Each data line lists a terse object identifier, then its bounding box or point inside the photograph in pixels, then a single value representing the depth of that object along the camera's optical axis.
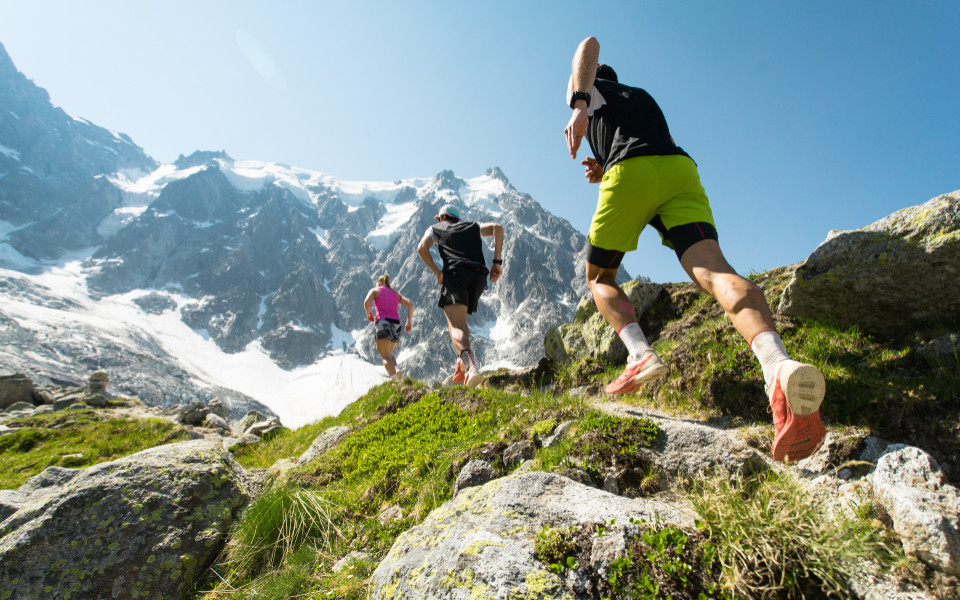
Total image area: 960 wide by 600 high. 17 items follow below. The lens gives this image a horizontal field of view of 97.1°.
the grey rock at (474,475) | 3.62
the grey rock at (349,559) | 3.19
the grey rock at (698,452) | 3.00
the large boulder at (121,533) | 3.05
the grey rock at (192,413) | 13.64
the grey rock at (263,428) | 11.85
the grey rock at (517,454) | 3.84
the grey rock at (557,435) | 3.87
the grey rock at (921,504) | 1.87
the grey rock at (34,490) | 3.94
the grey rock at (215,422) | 12.98
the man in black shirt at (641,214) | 3.22
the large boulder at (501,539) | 2.04
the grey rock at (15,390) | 16.32
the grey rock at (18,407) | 14.89
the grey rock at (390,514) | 3.71
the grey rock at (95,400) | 15.22
